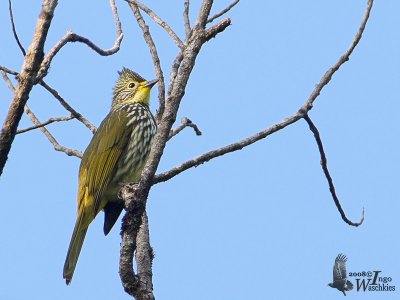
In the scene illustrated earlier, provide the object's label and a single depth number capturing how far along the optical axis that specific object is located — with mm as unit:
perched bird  13172
